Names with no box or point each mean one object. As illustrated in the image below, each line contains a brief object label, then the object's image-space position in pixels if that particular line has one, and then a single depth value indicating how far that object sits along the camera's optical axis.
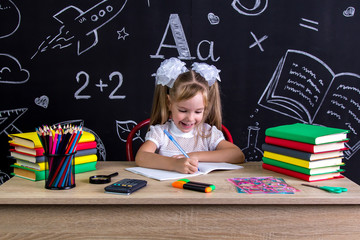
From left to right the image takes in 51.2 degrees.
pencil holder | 1.26
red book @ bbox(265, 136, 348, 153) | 1.40
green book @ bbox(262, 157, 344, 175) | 1.40
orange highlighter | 1.24
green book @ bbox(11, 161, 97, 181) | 1.39
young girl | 1.79
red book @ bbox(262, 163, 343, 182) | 1.40
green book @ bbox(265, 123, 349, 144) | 1.41
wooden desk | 1.17
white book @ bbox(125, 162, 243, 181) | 1.43
